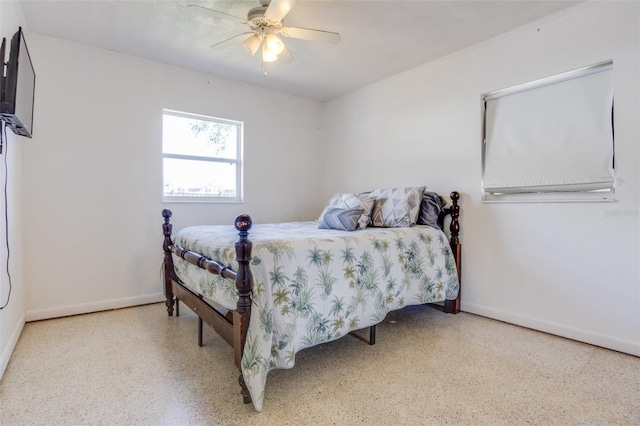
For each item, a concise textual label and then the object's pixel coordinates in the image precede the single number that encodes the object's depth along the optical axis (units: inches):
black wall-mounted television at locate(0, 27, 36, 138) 65.6
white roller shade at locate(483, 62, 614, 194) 88.4
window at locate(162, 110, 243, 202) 135.0
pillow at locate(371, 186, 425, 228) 112.5
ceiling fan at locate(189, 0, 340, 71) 75.9
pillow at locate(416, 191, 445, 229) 115.6
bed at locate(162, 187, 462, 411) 61.5
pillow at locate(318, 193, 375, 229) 110.8
